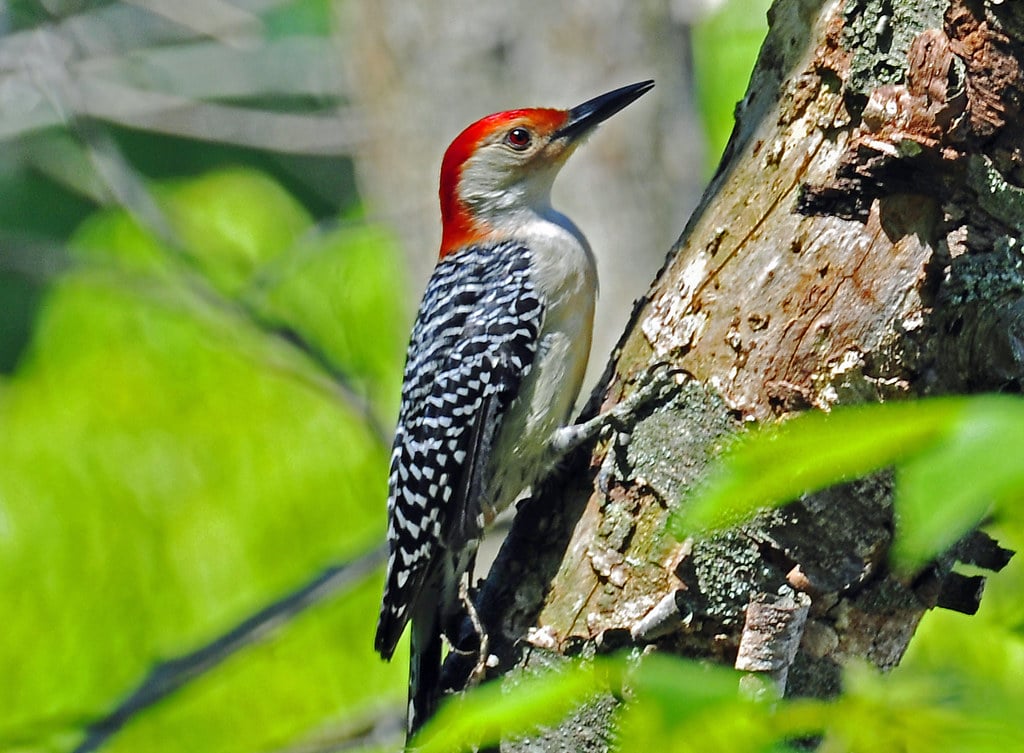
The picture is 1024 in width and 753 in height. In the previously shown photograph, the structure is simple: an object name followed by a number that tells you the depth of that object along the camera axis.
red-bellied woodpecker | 6.31
